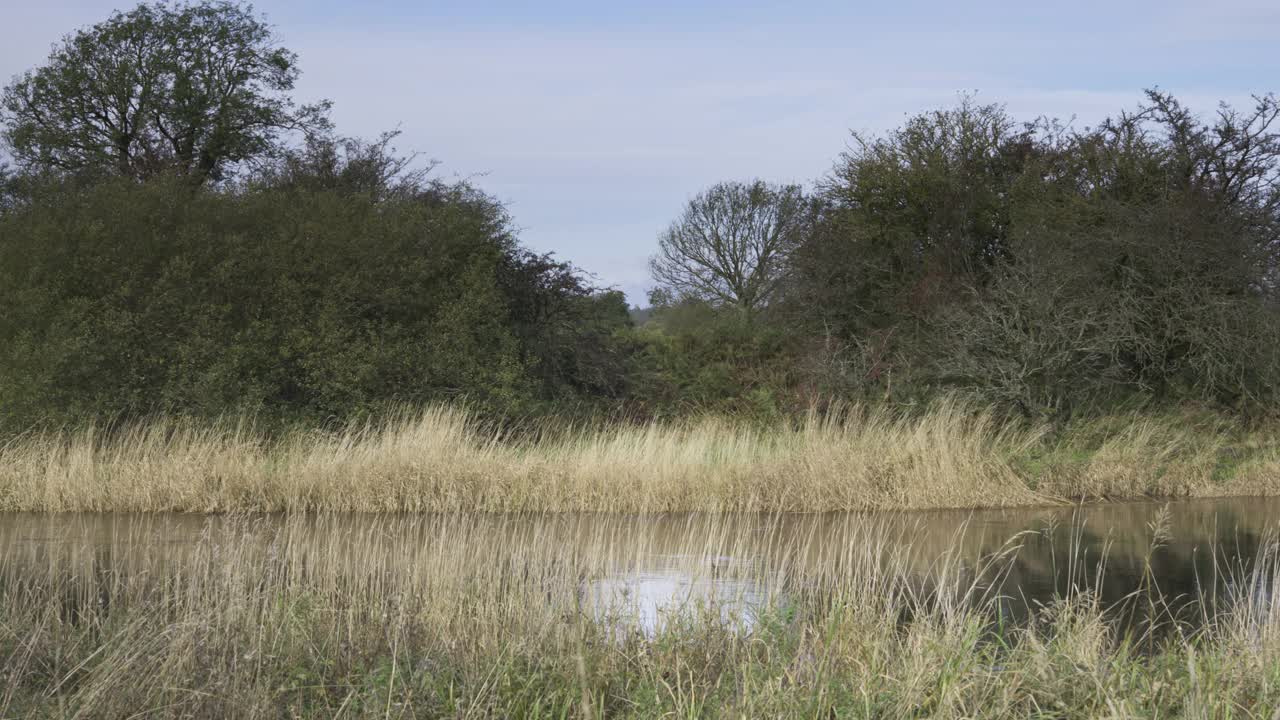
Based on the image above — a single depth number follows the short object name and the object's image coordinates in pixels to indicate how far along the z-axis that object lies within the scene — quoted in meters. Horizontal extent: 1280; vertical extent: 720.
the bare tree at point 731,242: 33.03
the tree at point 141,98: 24.42
